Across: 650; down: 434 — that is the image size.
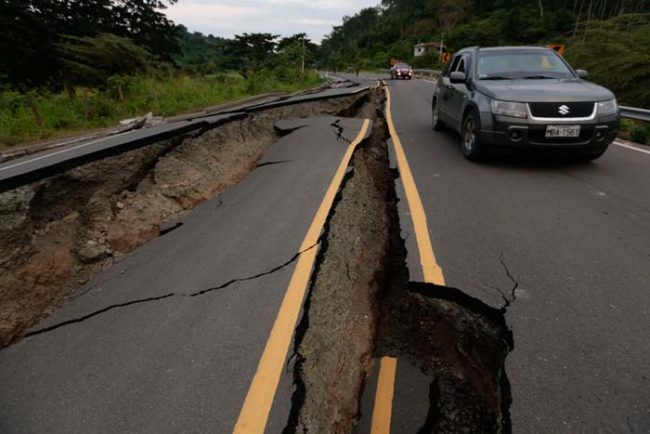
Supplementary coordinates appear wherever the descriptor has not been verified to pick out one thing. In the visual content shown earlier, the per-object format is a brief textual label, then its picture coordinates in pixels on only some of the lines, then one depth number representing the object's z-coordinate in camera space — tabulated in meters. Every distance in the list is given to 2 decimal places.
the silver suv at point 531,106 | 4.80
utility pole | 35.72
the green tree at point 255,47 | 43.66
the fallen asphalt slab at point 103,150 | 3.43
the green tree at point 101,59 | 13.62
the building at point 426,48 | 62.65
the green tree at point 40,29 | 18.53
